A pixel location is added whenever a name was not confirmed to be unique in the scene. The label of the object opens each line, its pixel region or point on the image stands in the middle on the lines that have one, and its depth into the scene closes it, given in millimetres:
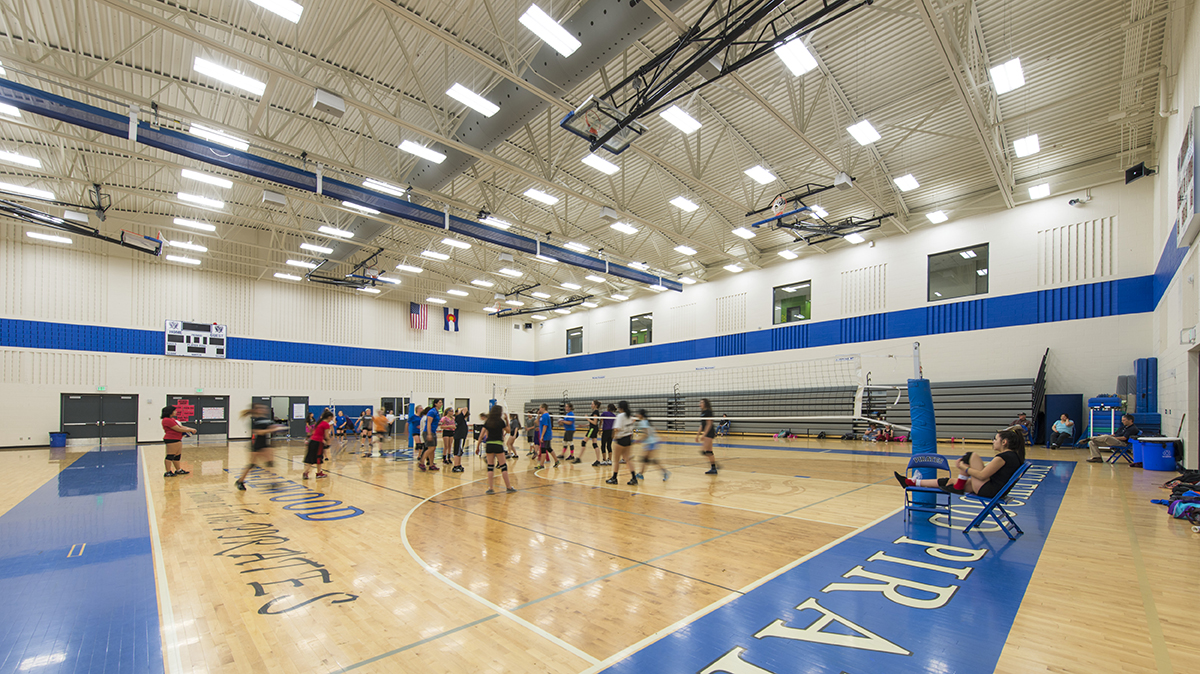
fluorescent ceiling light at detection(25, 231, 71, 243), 17703
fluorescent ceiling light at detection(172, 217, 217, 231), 15948
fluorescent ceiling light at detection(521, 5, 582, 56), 7273
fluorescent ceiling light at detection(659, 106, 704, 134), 9672
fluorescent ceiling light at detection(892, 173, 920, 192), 13895
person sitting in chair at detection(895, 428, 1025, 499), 5352
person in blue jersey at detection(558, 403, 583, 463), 13631
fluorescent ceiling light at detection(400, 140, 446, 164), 10742
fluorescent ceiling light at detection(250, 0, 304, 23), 6977
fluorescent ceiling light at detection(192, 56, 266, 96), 8117
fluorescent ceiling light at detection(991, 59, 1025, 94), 8750
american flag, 28625
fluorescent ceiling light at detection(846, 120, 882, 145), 10562
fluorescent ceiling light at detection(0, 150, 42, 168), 11258
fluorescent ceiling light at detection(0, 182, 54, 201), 13180
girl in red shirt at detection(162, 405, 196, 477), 9930
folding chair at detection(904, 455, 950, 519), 5914
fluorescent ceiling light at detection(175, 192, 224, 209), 13115
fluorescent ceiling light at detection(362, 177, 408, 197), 12688
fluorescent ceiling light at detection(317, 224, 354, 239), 15244
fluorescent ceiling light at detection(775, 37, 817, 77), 7859
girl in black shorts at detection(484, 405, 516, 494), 8219
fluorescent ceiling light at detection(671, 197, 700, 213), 14113
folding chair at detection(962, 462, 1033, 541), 5219
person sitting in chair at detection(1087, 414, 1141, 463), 10930
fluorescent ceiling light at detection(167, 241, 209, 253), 17453
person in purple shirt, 11539
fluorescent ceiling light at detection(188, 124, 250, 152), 11641
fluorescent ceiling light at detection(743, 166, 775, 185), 12484
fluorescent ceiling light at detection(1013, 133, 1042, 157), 11973
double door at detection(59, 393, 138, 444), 19406
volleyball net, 18594
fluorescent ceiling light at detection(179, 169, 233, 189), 12328
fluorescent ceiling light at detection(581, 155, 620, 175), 11258
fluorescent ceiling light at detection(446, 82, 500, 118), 8758
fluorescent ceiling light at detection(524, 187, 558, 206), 12981
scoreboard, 21606
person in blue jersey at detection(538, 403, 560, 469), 11820
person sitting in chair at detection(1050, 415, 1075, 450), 13992
